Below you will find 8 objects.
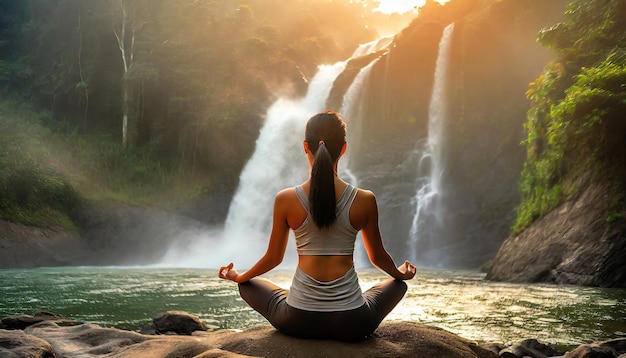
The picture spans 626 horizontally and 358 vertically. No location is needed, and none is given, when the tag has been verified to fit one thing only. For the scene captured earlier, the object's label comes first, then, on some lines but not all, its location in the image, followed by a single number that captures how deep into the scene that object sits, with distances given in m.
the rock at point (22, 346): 3.28
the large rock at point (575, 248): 9.47
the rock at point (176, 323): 5.68
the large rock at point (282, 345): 2.69
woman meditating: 2.71
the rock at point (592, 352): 3.95
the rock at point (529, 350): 4.19
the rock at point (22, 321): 5.69
